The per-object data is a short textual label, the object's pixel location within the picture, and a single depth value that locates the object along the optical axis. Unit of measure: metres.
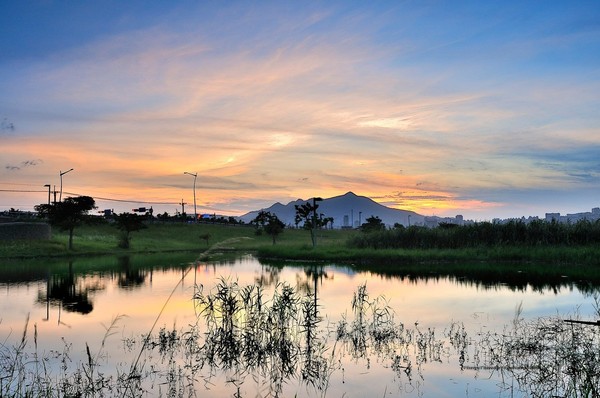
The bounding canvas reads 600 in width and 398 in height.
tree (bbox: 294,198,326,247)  75.20
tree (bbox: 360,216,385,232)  111.43
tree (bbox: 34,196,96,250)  77.62
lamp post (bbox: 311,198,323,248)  68.74
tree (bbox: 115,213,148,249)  83.06
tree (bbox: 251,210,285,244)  99.75
